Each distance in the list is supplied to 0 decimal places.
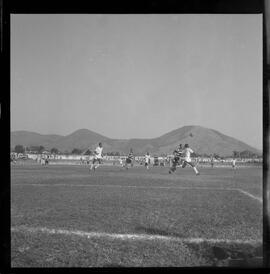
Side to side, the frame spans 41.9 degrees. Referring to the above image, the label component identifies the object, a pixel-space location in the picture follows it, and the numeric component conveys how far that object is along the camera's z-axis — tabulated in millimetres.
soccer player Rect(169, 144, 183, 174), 13108
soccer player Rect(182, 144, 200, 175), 12898
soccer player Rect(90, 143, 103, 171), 13547
